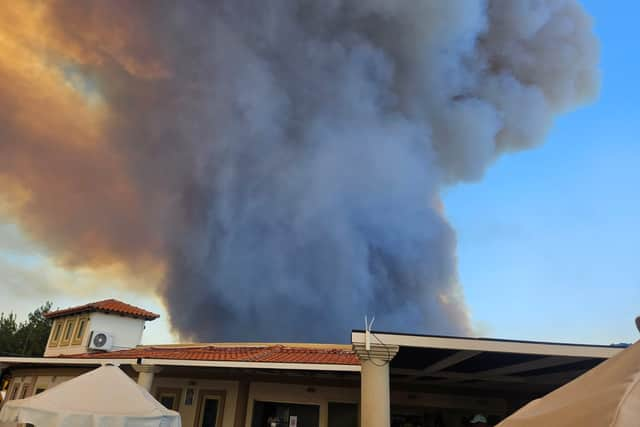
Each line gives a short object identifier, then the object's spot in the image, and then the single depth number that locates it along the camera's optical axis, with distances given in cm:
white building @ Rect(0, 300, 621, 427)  689
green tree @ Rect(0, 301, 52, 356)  3794
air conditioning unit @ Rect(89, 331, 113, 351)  1989
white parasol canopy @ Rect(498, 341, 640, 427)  154
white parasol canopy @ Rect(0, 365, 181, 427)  554
